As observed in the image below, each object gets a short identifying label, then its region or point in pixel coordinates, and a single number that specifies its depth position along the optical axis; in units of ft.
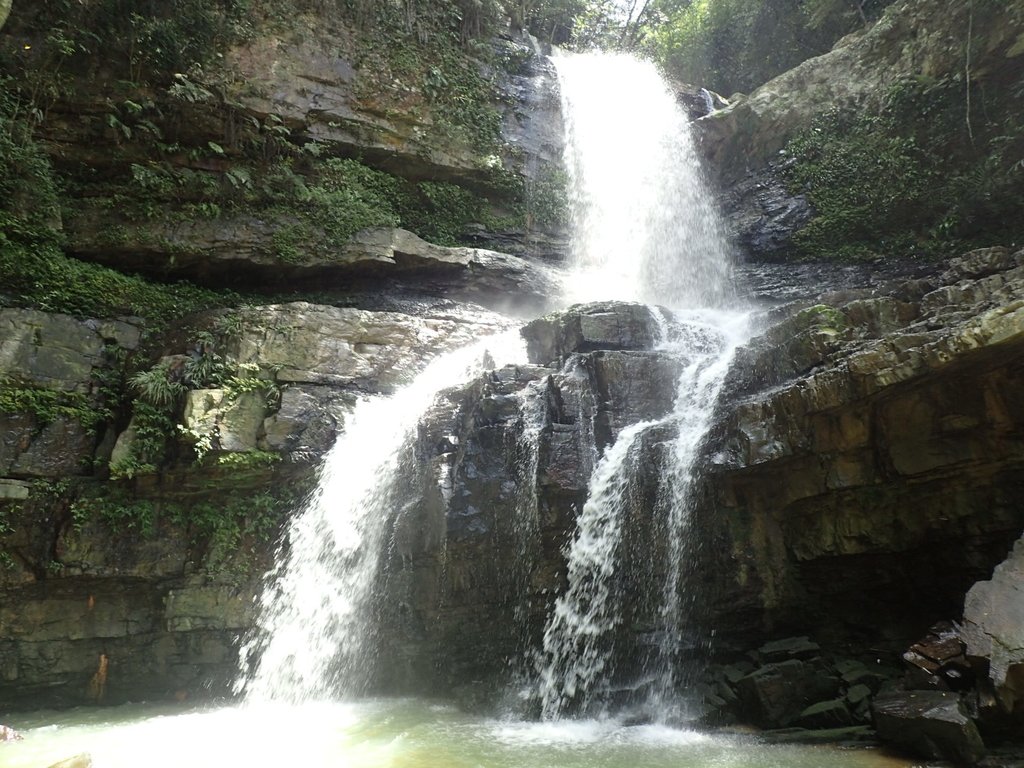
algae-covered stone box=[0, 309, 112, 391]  31.30
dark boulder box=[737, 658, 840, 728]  19.21
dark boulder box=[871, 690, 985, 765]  15.12
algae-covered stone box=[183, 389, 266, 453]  30.04
